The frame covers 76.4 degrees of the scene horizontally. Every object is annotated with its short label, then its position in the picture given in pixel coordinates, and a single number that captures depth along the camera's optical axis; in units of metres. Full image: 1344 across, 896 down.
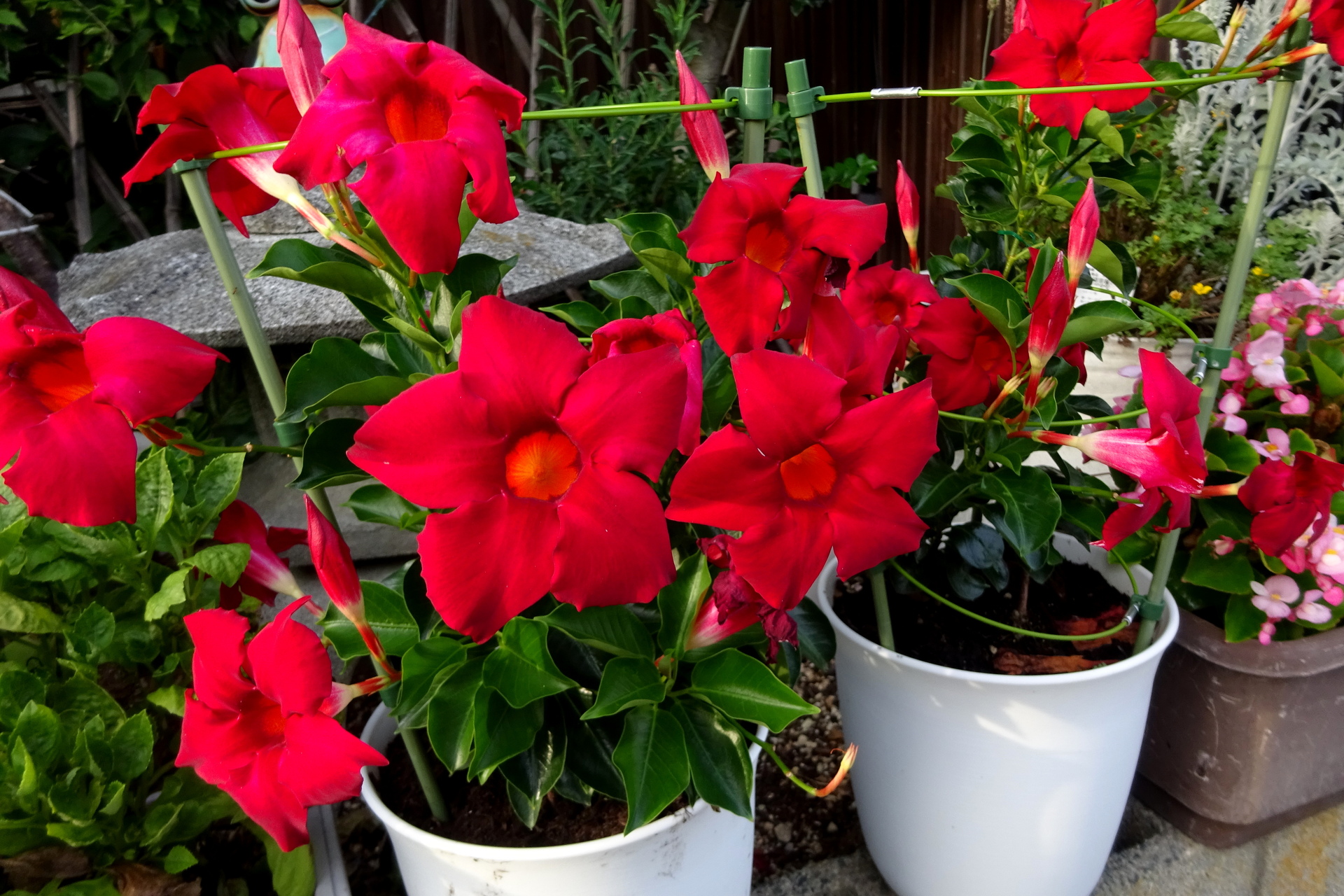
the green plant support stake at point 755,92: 0.80
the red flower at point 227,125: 0.63
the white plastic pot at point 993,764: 0.99
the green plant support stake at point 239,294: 0.69
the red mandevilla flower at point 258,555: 0.85
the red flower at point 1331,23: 0.75
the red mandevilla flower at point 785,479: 0.56
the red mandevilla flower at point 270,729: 0.62
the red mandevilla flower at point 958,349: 0.84
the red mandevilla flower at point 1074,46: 0.86
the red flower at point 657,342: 0.60
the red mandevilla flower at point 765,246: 0.62
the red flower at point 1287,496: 0.85
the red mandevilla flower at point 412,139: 0.50
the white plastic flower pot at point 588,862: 0.77
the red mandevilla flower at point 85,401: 0.52
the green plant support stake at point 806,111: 0.85
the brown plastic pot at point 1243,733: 1.20
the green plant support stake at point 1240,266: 0.87
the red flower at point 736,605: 0.65
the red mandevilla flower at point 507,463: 0.51
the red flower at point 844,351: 0.65
